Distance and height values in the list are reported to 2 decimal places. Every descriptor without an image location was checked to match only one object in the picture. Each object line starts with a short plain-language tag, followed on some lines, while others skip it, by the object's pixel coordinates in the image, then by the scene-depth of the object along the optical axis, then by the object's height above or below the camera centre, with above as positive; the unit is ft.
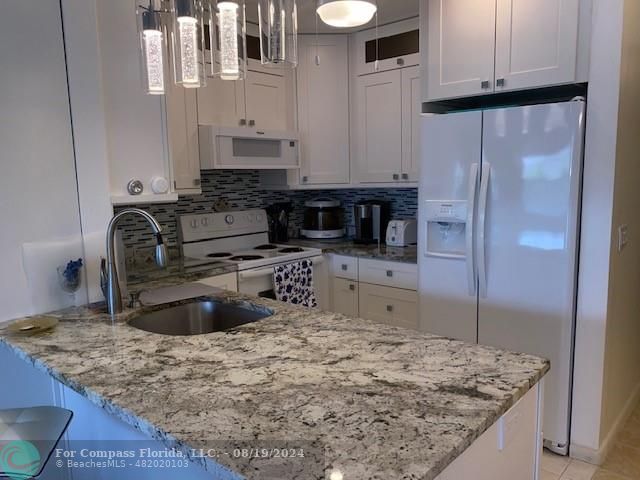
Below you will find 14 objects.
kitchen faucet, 5.63 -1.14
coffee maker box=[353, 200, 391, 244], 12.00 -1.17
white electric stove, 9.78 -1.67
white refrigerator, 7.10 -0.89
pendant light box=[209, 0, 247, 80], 4.56 +1.34
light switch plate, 7.36 -1.05
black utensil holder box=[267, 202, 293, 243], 12.50 -1.19
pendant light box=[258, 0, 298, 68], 4.75 +1.45
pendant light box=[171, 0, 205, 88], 4.56 +1.33
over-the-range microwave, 9.89 +0.61
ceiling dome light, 4.99 +1.71
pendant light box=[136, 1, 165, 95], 4.71 +1.29
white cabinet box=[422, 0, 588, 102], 7.04 +1.97
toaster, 11.29 -1.39
